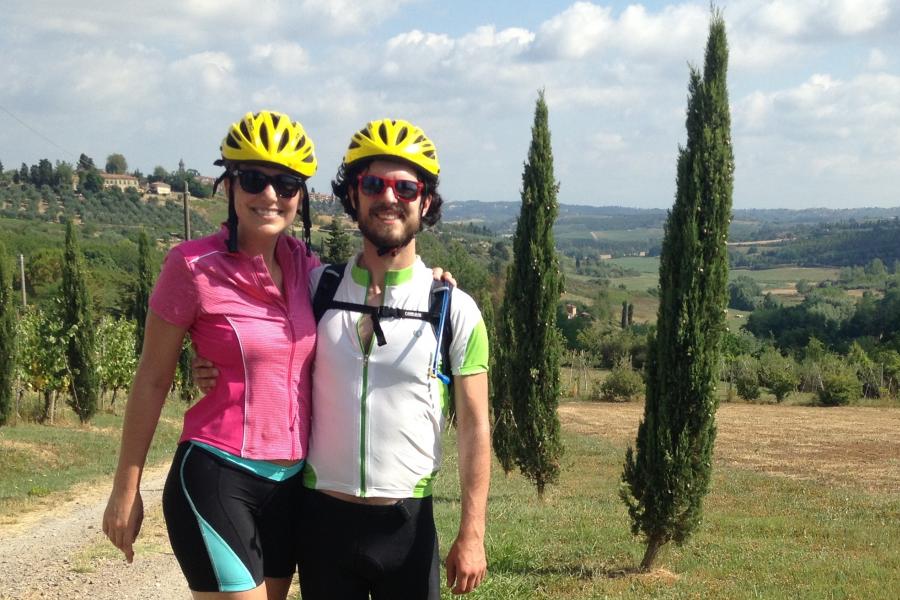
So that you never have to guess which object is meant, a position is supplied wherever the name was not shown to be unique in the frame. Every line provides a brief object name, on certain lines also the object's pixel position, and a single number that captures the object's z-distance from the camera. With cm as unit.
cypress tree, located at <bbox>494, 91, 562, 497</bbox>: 1344
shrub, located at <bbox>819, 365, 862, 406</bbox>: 4216
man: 272
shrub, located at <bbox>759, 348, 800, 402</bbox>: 4397
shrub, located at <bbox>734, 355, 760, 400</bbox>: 4456
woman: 265
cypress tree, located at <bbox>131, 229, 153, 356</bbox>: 2770
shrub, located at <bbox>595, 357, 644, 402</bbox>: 4384
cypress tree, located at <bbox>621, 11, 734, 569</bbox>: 775
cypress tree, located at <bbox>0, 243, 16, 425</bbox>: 2111
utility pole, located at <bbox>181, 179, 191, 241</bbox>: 2205
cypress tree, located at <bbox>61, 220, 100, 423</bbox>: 2333
